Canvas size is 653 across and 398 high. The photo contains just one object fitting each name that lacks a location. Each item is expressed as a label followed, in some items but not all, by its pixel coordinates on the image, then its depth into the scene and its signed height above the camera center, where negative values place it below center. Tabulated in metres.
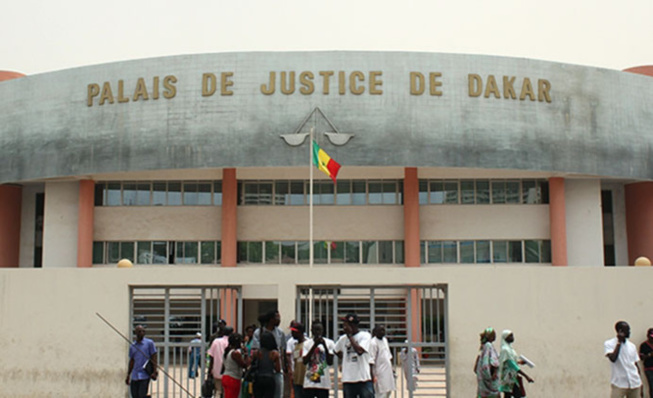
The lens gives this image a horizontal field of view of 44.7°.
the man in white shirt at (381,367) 12.01 -0.99
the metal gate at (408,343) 14.05 -0.74
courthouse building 28.20 +5.14
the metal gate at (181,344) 14.45 -0.76
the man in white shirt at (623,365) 12.17 -1.00
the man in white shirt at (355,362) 11.56 -0.88
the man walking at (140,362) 12.72 -0.94
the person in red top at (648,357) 14.22 -1.02
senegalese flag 24.59 +4.31
